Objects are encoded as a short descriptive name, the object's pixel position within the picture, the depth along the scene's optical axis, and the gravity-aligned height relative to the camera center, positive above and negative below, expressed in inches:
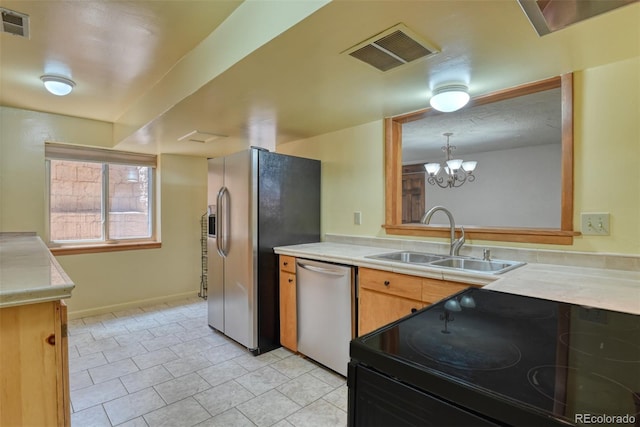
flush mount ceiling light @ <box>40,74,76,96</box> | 95.3 +38.7
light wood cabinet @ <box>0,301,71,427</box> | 38.0 -19.8
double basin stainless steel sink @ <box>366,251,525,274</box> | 79.1 -13.9
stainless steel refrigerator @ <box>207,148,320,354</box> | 106.8 -7.0
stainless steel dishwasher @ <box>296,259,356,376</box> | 89.6 -30.6
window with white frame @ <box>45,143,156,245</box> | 138.7 +7.0
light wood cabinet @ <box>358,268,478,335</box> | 69.9 -20.4
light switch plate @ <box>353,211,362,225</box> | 117.3 -2.9
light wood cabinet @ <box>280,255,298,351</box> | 105.6 -32.3
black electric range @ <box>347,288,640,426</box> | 21.7 -13.4
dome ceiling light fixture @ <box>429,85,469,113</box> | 76.7 +28.0
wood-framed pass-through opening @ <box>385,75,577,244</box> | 78.5 +25.4
